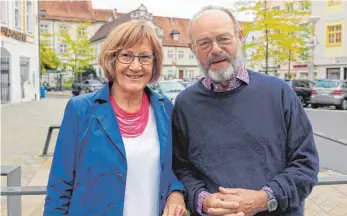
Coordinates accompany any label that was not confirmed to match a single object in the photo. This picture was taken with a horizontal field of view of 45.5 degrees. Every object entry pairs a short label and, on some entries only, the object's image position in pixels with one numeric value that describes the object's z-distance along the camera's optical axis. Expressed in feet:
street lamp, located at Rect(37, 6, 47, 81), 95.80
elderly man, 6.53
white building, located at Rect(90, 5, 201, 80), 219.41
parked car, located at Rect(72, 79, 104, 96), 121.82
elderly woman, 6.34
